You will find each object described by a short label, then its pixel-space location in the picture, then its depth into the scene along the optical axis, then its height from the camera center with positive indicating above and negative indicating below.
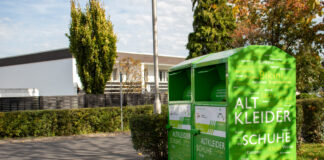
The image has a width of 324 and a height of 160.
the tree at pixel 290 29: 10.59 +2.34
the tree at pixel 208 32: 24.67 +4.82
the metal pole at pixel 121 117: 15.11 -0.94
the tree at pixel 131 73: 26.50 +1.94
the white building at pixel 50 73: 28.57 +2.44
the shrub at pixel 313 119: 9.84 -0.76
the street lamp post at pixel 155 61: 10.19 +1.14
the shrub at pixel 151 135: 7.17 -0.84
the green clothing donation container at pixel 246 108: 4.88 -0.20
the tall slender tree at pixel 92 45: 16.95 +2.75
